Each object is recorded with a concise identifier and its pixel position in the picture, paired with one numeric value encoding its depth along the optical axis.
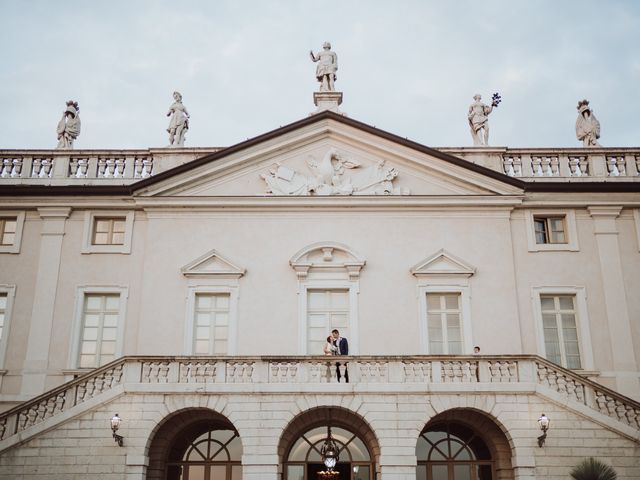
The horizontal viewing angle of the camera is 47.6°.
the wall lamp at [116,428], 17.86
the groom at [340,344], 19.33
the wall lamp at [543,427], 17.80
